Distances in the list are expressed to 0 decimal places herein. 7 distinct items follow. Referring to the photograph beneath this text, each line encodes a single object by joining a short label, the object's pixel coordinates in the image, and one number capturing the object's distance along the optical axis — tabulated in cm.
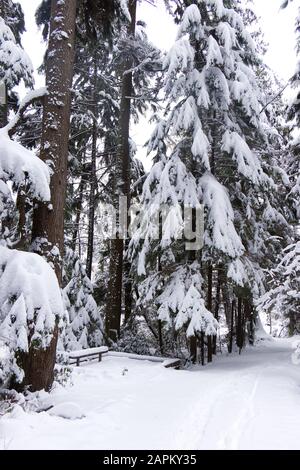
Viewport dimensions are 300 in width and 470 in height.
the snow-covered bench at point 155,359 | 1174
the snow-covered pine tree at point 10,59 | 1164
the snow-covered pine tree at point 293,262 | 923
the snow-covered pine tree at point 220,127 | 1234
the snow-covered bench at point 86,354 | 1065
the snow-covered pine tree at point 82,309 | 1343
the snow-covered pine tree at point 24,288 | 547
